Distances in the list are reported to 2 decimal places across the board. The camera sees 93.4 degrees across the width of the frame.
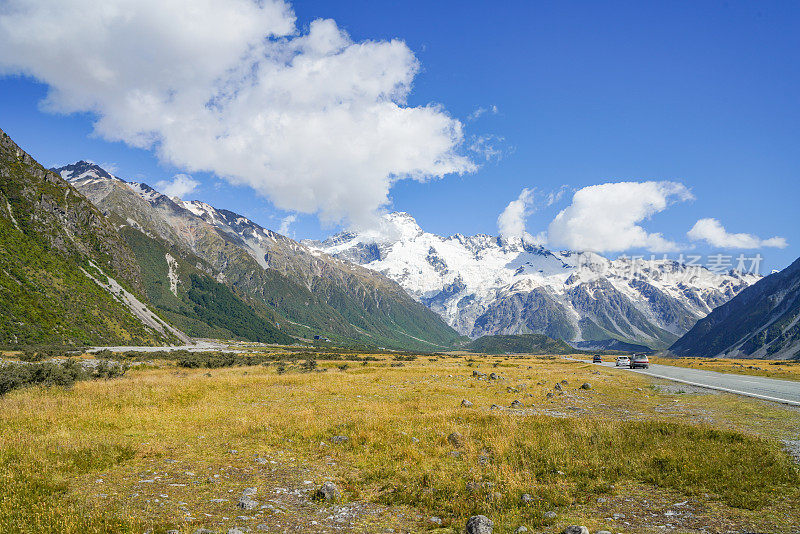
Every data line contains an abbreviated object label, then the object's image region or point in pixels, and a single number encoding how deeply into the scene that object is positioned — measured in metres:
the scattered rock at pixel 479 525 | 8.16
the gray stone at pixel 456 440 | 15.37
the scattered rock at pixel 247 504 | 9.51
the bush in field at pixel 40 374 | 24.73
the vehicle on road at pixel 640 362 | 65.94
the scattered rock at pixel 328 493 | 10.27
